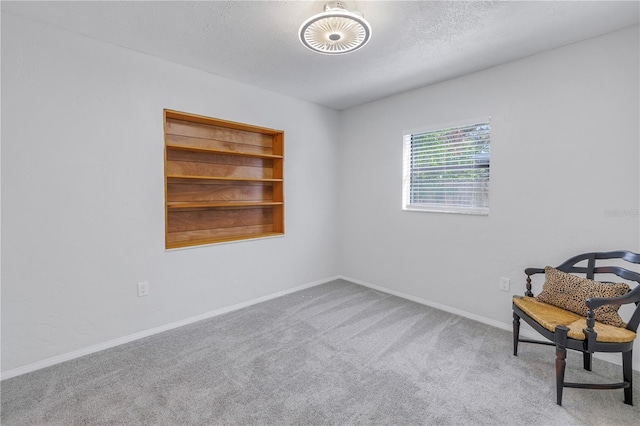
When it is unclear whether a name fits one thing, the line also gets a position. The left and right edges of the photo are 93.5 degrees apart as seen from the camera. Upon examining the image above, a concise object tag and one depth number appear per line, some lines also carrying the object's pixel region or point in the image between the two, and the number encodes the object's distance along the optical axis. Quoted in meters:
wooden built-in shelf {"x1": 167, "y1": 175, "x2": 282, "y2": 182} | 2.84
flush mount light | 1.76
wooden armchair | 1.73
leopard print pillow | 1.89
